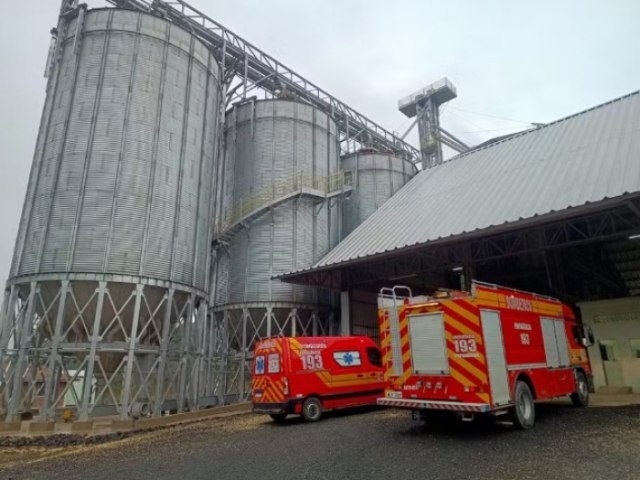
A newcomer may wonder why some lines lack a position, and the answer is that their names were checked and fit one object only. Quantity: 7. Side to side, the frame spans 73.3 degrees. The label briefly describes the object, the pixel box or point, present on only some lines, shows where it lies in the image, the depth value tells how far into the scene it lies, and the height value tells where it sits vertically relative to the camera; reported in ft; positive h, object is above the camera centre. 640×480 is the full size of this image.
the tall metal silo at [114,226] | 55.42 +18.30
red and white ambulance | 45.16 -1.89
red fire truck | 30.89 +0.33
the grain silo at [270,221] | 80.33 +26.46
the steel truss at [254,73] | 86.79 +65.98
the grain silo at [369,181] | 109.40 +44.88
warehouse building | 52.80 +16.40
